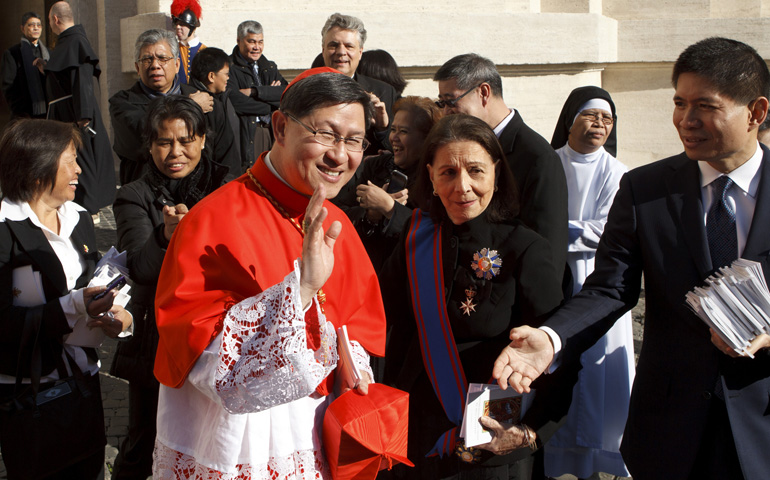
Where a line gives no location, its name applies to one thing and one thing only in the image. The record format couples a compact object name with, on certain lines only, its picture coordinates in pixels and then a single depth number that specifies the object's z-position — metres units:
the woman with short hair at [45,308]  3.05
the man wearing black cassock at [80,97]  7.45
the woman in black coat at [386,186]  4.01
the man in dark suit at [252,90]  6.71
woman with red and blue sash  2.94
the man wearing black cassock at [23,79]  9.05
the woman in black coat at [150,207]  3.59
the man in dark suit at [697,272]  2.44
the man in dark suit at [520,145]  3.62
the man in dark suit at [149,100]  5.05
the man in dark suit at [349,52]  5.62
